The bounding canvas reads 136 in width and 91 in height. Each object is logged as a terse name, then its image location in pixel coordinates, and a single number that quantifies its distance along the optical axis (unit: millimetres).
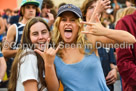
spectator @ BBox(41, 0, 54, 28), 4469
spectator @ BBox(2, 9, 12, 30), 13025
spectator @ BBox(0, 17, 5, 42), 5033
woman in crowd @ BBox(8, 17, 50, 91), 2318
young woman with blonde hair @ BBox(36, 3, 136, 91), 2334
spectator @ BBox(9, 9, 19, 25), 7529
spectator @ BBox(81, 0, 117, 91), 3433
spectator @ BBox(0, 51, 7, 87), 3972
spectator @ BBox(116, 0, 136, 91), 2531
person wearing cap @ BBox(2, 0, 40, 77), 4004
